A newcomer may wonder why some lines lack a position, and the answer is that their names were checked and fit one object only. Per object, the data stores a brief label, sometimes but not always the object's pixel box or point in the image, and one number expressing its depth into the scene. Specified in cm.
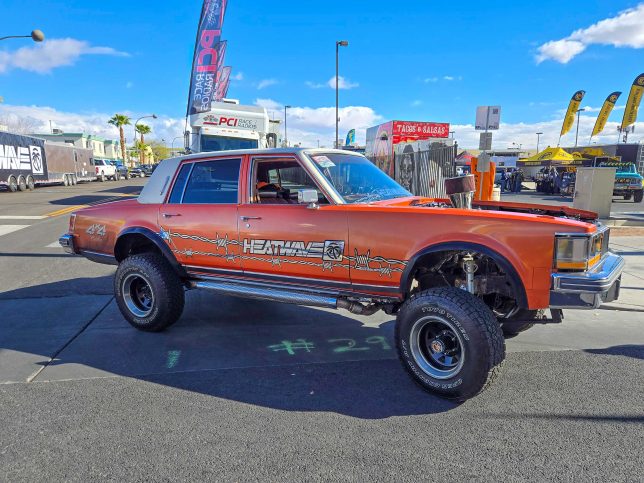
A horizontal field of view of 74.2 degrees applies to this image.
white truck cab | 1211
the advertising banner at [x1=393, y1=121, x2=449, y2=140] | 1834
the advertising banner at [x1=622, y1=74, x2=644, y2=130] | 3300
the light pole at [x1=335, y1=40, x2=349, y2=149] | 2634
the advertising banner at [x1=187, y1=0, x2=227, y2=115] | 1559
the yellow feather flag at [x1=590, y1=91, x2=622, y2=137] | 3872
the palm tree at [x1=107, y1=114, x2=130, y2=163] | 6892
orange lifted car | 293
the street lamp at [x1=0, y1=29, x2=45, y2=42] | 1853
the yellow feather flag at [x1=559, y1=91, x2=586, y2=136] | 4206
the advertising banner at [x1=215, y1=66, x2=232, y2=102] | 2063
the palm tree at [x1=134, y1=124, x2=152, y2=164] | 7856
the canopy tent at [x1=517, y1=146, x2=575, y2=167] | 2898
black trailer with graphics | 2319
